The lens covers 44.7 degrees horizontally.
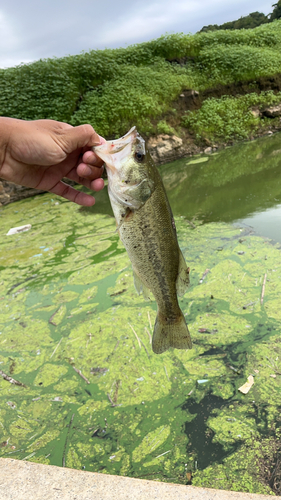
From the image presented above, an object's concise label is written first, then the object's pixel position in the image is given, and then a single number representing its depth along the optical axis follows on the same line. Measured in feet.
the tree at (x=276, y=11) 77.56
